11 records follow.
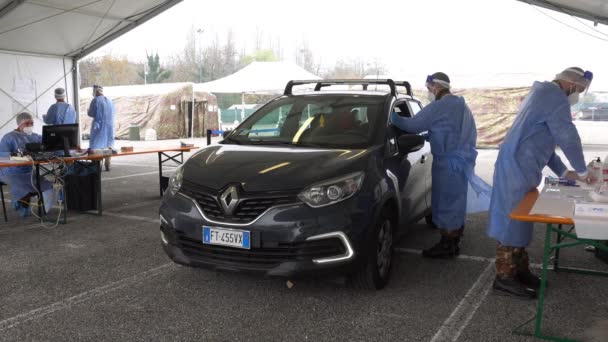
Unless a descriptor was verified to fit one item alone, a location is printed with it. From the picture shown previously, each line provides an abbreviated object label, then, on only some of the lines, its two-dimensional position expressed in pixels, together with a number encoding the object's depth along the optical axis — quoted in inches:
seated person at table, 258.1
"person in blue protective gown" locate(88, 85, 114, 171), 442.0
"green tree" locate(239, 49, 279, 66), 2842.0
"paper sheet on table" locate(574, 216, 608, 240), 103.3
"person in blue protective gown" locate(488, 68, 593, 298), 137.0
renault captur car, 131.4
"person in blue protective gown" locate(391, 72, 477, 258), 181.0
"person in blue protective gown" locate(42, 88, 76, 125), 405.1
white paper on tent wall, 441.4
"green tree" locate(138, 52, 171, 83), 2519.7
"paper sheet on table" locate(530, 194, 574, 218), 110.7
